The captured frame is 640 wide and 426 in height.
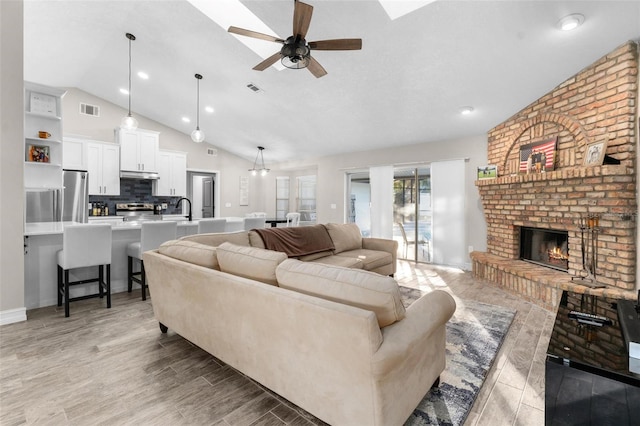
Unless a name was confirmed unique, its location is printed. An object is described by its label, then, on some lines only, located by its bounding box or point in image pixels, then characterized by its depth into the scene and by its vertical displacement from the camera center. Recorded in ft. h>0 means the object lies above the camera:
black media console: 3.75 -2.22
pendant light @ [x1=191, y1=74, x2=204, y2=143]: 15.60 +3.92
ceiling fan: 7.90 +4.66
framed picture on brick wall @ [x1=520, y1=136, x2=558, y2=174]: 12.34 +2.42
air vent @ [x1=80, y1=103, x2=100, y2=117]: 20.29 +6.80
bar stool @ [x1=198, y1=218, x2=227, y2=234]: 13.53 -0.80
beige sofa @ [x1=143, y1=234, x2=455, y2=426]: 4.07 -1.96
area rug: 5.41 -3.68
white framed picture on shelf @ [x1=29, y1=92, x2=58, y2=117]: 11.85 +4.19
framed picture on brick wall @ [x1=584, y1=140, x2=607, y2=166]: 10.12 +2.07
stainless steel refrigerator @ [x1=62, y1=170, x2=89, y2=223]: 17.53 +0.63
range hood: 20.67 +2.36
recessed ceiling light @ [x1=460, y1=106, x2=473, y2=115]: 14.01 +4.84
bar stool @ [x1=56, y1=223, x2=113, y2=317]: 9.78 -1.58
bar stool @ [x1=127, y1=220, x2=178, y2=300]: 11.54 -1.31
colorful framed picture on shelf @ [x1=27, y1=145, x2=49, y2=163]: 11.76 +2.16
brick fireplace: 9.73 +1.06
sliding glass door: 19.31 -0.15
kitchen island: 10.52 -2.23
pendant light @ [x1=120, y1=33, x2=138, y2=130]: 13.17 +3.80
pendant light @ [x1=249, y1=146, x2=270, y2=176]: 23.56 +4.53
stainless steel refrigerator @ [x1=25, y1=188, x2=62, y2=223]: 15.80 +0.04
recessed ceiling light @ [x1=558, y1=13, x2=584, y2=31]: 8.31 +5.47
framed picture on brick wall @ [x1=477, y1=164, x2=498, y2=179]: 15.21 +2.05
